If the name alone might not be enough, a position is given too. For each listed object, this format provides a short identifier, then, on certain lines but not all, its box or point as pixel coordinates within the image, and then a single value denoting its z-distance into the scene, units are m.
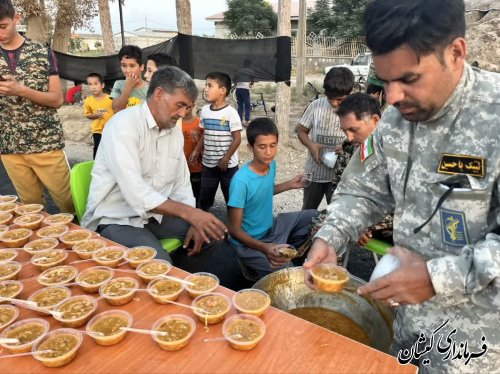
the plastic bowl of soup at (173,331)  1.38
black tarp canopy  6.73
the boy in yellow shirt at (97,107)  4.85
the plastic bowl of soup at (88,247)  2.04
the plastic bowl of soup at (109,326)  1.41
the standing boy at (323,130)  3.55
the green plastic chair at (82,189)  2.92
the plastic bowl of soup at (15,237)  2.20
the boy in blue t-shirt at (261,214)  2.87
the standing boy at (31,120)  3.04
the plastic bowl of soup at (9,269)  1.82
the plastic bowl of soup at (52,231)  2.26
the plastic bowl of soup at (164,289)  1.65
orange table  1.32
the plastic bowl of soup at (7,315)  1.51
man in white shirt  2.65
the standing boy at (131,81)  4.27
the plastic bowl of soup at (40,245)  2.09
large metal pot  2.07
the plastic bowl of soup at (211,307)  1.51
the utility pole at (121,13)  15.10
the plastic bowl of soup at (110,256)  1.95
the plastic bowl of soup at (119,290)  1.64
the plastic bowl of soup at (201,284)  1.69
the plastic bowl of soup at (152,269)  1.81
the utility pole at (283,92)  6.99
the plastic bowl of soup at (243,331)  1.39
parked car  14.34
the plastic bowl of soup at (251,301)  1.56
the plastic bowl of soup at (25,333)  1.38
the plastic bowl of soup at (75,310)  1.50
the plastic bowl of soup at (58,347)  1.32
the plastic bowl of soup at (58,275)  1.79
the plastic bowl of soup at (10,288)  1.69
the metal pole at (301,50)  10.36
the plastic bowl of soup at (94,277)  1.75
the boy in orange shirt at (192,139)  4.43
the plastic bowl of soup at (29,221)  2.41
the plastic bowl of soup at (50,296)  1.62
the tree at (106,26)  10.25
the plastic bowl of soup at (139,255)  1.95
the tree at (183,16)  7.41
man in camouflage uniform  1.15
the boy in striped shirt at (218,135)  4.23
